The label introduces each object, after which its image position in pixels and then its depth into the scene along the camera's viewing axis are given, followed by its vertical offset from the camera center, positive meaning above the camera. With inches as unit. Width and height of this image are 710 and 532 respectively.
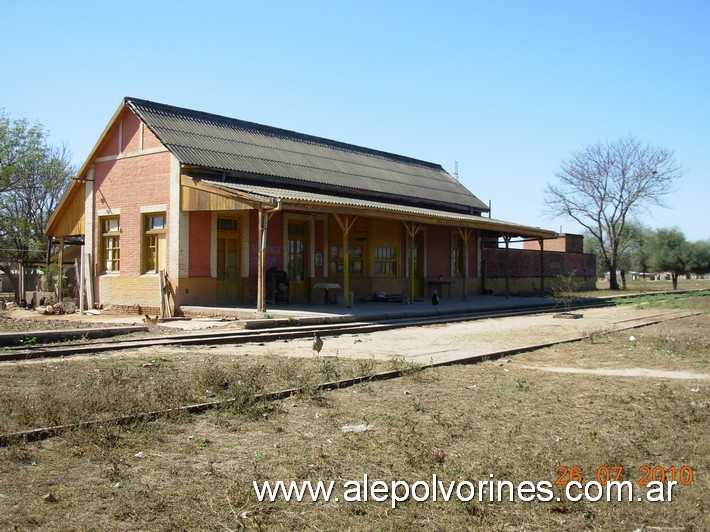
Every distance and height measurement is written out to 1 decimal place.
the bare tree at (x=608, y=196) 1643.7 +223.9
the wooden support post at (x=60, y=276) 864.9 +13.7
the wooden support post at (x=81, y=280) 784.3 +7.5
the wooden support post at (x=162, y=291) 668.7 -5.9
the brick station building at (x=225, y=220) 680.4 +76.5
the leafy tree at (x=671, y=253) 1934.1 +84.2
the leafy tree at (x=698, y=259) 1955.0 +66.6
